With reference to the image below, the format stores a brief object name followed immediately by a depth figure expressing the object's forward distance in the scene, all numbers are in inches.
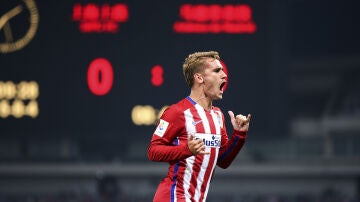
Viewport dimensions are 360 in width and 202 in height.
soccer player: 410.0
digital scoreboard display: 991.0
